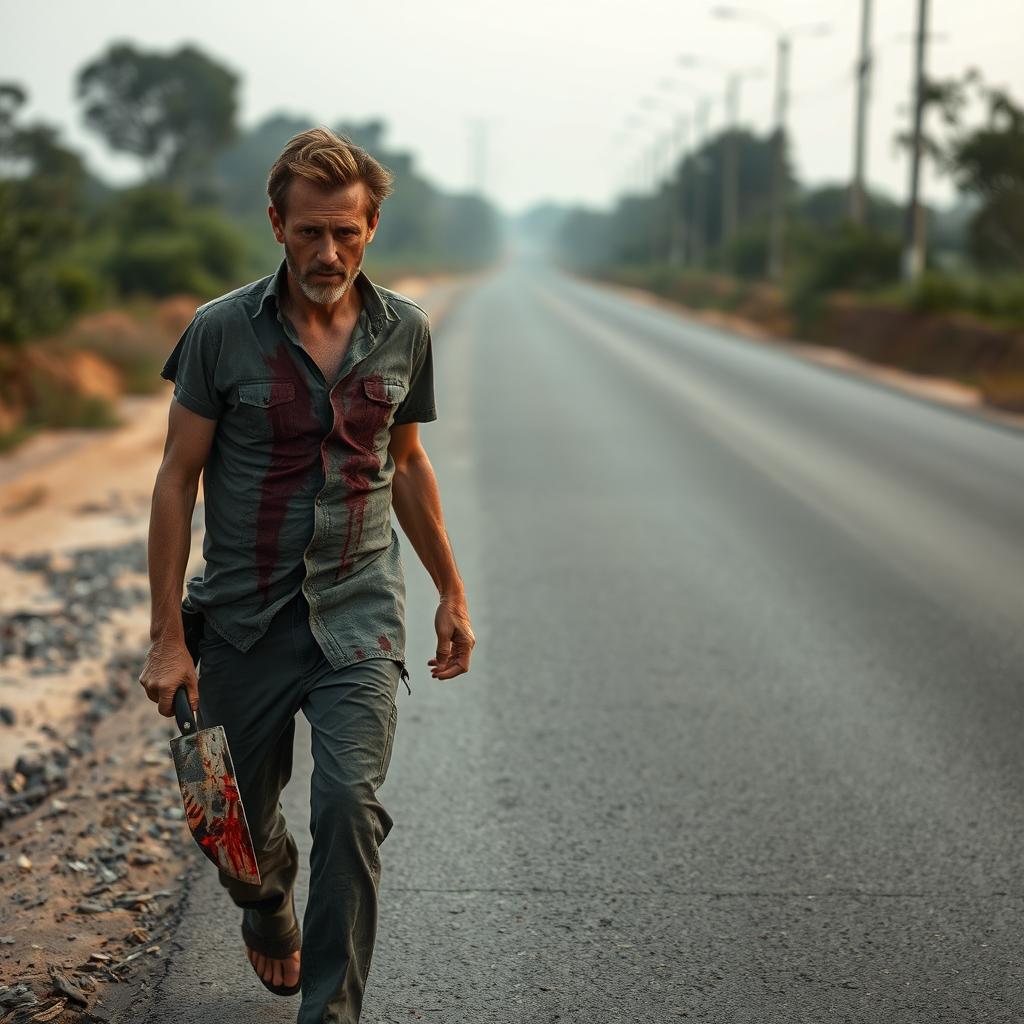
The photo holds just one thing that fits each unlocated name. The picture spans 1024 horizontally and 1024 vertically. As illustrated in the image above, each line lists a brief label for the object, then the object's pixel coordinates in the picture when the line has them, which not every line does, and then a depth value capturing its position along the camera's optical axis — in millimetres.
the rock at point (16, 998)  3523
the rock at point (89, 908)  4141
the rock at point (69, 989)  3570
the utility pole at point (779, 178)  47812
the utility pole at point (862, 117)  37688
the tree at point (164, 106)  79812
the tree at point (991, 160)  35812
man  3244
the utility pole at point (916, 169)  30547
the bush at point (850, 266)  36188
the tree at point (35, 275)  18781
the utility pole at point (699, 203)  72750
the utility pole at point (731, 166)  61188
